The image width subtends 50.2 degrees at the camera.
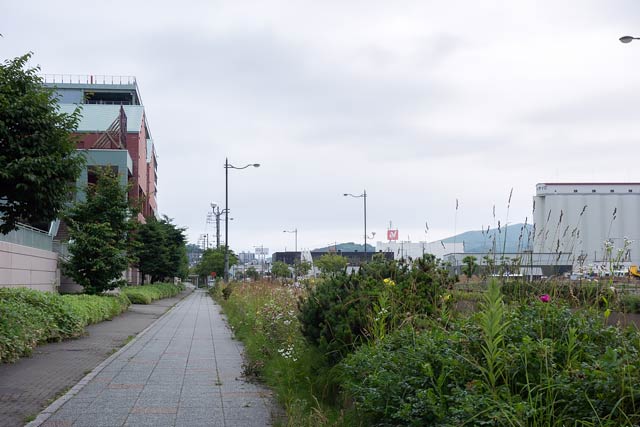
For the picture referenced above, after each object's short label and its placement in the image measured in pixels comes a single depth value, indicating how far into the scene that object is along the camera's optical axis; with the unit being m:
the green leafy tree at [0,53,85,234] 11.04
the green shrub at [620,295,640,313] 5.32
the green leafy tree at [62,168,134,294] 25.77
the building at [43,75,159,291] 44.59
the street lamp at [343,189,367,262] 55.94
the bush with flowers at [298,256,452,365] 6.97
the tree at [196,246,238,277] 81.68
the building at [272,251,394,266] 116.12
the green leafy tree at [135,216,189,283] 48.88
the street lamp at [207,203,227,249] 61.69
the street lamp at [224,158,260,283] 44.88
